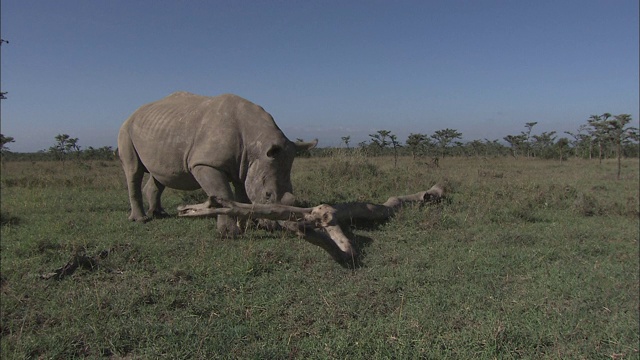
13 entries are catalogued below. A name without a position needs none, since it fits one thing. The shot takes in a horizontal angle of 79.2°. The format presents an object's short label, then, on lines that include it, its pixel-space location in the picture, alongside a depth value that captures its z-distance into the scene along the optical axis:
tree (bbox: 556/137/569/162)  31.31
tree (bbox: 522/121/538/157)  41.34
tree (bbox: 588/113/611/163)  19.58
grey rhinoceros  5.64
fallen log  4.30
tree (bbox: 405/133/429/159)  28.53
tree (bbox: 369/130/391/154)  25.27
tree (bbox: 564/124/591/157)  38.56
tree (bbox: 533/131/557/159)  41.21
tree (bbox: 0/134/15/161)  23.00
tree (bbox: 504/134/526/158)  41.44
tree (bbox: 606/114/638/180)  18.44
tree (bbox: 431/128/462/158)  31.81
